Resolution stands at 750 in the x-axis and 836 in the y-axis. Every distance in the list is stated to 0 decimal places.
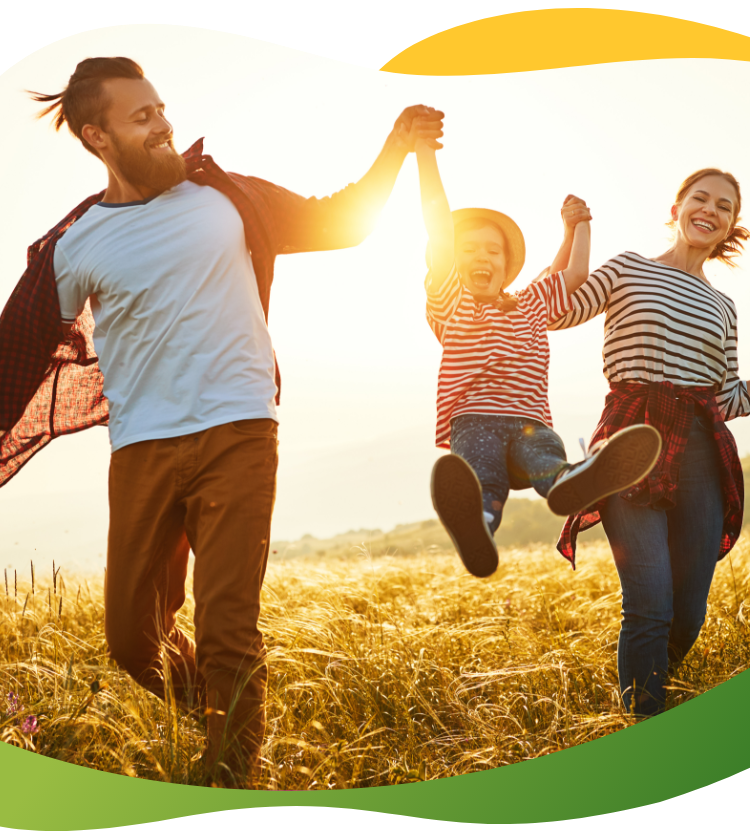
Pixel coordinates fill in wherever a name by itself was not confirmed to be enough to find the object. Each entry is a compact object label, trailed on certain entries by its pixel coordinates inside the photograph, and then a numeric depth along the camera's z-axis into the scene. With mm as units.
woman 2459
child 2160
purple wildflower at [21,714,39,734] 2543
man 2223
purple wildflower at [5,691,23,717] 2580
